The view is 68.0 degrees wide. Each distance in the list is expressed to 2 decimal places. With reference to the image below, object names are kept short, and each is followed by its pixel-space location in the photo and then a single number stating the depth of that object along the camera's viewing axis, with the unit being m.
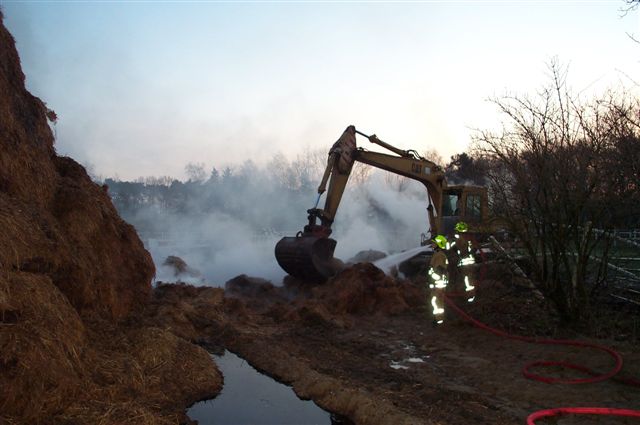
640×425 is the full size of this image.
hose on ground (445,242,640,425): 4.57
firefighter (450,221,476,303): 9.48
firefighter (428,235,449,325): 8.76
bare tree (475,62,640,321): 6.34
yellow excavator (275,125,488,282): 12.41
